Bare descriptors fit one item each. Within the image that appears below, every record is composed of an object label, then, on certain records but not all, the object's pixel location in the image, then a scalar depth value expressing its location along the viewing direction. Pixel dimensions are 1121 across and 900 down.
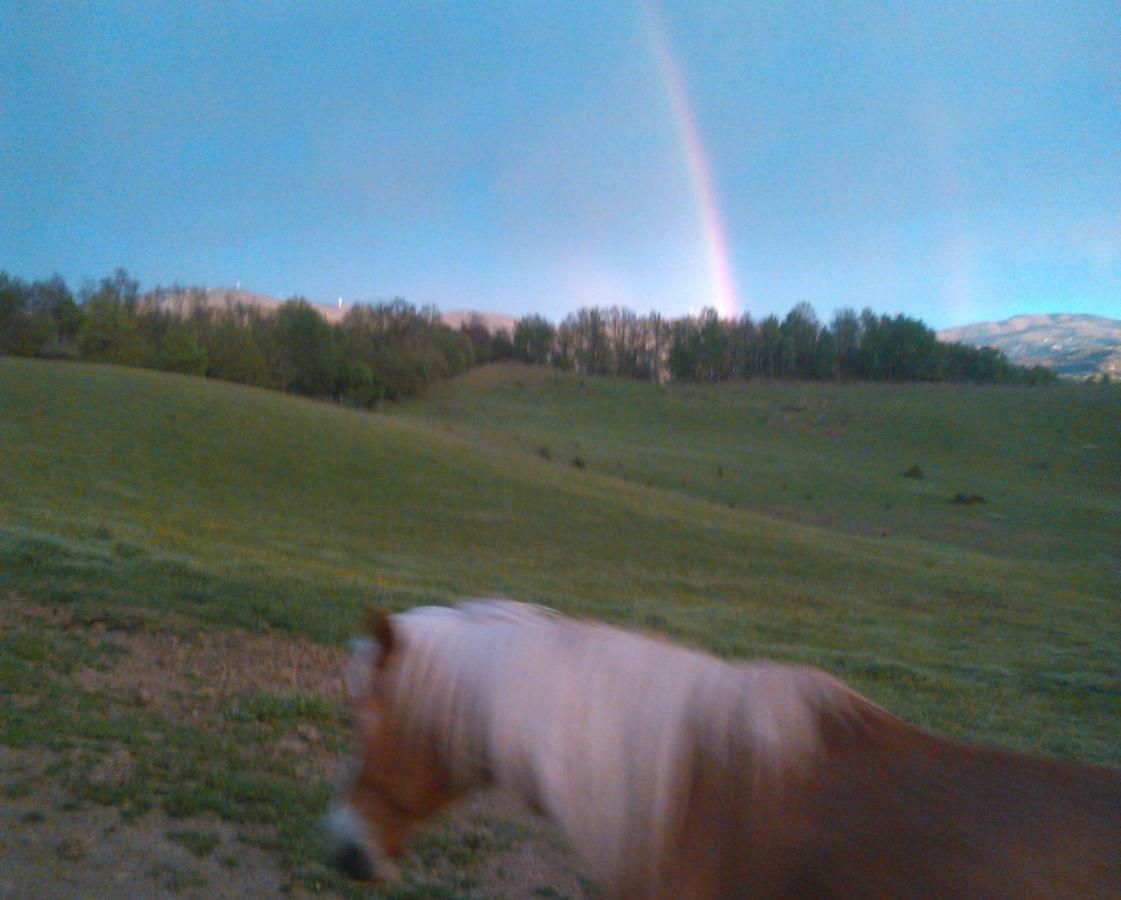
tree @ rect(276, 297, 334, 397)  70.38
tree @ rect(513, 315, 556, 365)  111.44
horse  1.89
